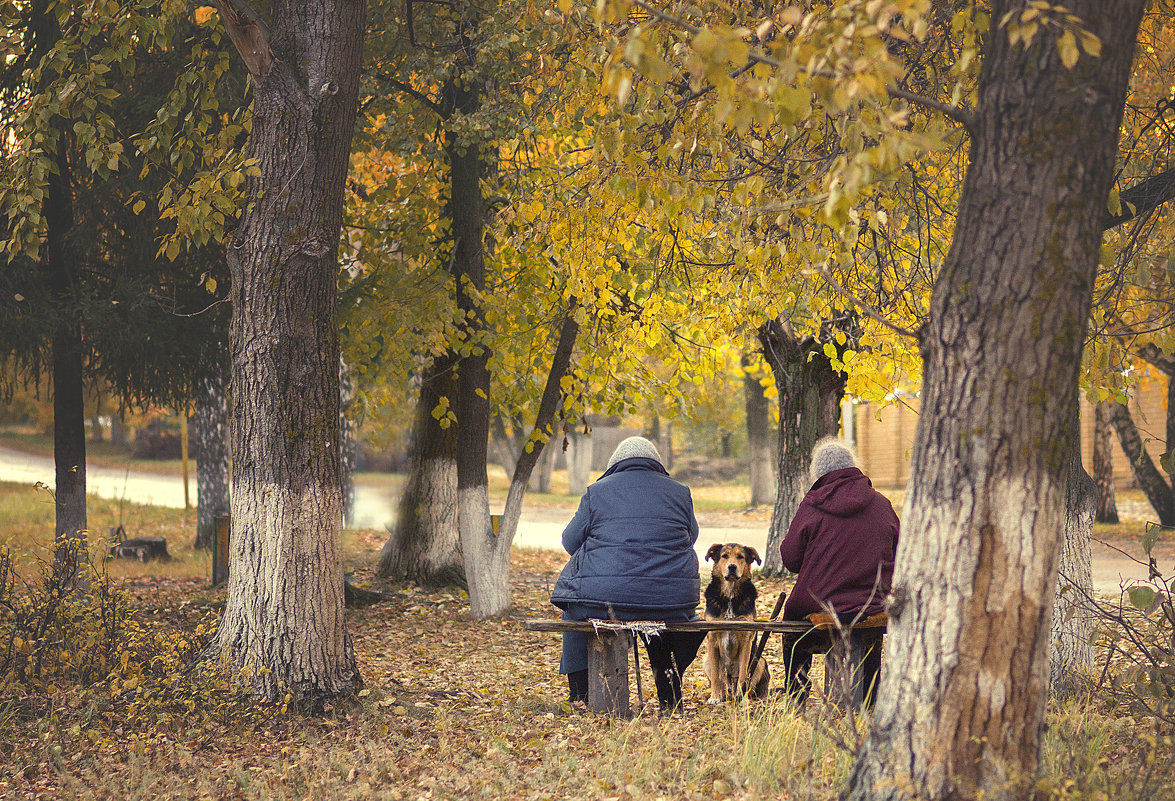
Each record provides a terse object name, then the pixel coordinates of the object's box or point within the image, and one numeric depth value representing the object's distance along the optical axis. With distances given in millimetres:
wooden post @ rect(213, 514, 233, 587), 21750
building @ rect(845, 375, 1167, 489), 60406
